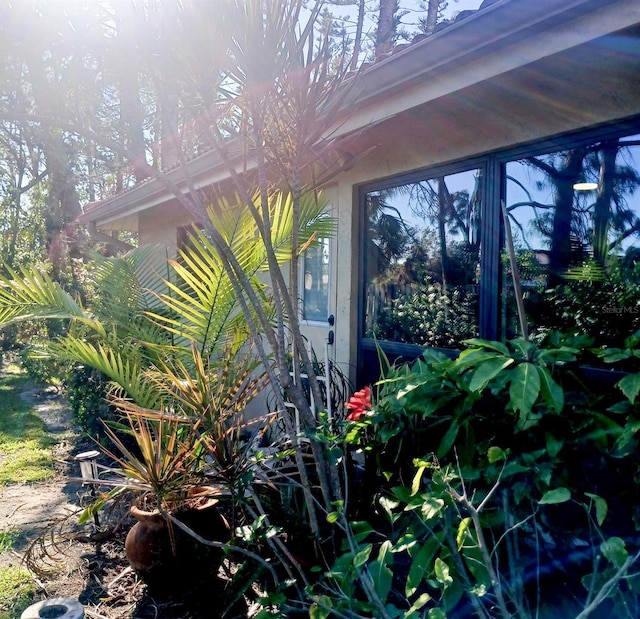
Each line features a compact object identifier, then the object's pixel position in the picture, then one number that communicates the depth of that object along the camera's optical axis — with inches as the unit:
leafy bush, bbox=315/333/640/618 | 73.0
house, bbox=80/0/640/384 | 97.4
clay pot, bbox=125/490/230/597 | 121.6
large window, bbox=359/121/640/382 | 114.5
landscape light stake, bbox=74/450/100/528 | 133.6
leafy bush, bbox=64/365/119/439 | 239.8
